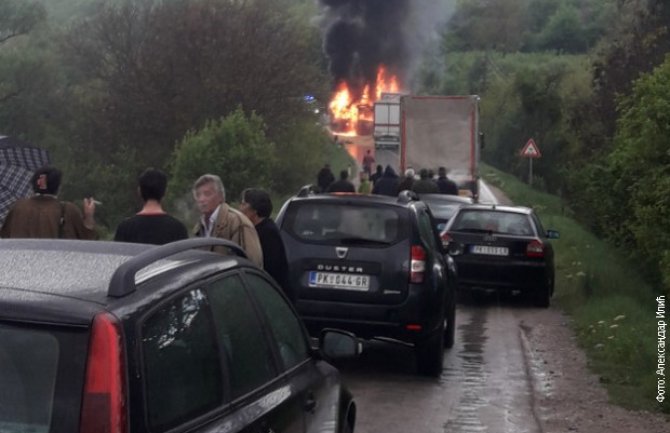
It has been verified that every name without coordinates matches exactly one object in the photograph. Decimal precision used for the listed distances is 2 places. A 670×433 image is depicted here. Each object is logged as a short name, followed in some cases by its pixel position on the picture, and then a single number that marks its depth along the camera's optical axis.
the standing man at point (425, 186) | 24.03
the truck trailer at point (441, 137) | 30.58
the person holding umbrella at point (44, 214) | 9.08
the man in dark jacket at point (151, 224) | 7.64
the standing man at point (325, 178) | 28.36
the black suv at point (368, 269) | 11.04
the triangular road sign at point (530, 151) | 38.56
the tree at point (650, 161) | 14.61
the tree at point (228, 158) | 28.58
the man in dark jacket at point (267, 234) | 9.12
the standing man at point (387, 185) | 25.80
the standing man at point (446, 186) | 26.75
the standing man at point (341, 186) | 21.80
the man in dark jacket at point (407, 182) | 24.23
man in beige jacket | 8.62
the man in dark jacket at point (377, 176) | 28.55
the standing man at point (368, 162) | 39.50
